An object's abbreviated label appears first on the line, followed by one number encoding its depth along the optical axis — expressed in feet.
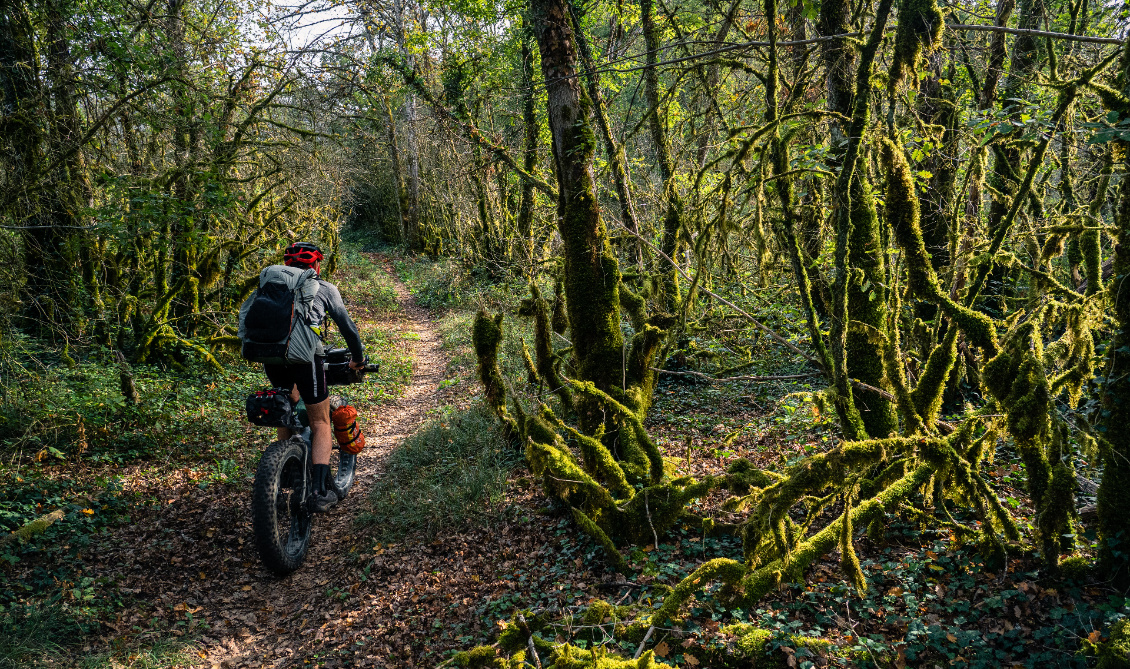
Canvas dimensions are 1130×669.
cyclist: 16.67
